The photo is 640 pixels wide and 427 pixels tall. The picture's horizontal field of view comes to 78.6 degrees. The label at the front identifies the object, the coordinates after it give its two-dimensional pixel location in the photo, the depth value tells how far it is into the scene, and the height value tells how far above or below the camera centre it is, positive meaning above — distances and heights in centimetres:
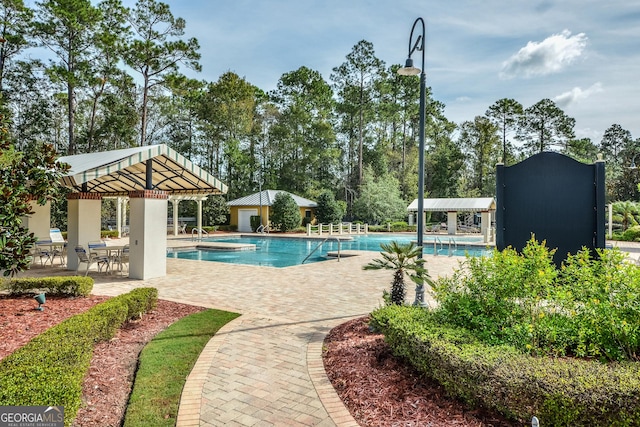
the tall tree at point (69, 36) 2384 +1144
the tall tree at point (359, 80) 4000 +1440
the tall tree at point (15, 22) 2312 +1170
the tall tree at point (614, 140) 6291 +1286
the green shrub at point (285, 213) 3086 +32
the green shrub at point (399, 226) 3438 -71
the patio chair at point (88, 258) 1023 -111
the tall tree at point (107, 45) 2564 +1129
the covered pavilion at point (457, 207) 3034 +91
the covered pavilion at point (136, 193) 1010 +71
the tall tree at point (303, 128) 3922 +891
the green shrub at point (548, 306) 352 -87
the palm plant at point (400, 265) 557 -67
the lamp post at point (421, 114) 652 +182
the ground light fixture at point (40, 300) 622 -136
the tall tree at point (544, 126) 4231 +1019
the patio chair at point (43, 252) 1209 -117
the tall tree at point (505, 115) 4216 +1147
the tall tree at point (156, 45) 2680 +1178
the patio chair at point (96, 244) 1162 -85
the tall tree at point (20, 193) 414 +26
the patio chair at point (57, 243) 1264 -94
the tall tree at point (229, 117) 3706 +954
